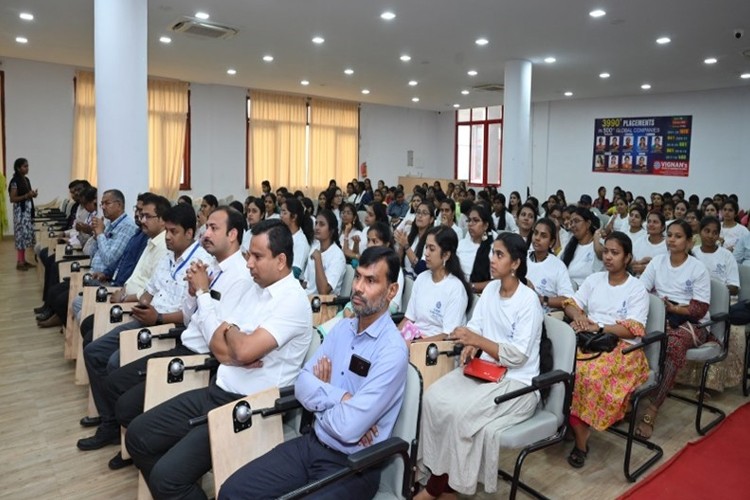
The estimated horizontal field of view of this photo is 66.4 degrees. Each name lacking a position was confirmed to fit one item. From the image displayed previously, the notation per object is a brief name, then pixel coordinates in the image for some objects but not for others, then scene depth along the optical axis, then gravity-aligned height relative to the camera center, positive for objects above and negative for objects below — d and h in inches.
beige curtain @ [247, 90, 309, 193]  547.8 +68.0
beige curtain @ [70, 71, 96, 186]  444.1 +60.3
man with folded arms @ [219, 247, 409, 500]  73.0 -24.7
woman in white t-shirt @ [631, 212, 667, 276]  193.9 -9.2
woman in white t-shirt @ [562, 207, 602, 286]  179.2 -10.6
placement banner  511.5 +68.0
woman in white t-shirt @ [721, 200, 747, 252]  241.0 -3.4
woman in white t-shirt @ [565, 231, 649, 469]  113.9 -25.1
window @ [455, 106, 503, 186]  660.1 +82.6
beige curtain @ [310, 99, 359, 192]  590.2 +74.7
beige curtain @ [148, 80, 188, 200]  485.1 +64.5
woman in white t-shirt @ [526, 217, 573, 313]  147.5 -14.4
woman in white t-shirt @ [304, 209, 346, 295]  165.6 -14.7
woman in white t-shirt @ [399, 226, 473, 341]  121.6 -17.3
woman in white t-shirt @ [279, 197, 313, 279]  183.6 -5.7
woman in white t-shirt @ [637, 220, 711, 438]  133.4 -19.9
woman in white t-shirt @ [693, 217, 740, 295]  167.9 -11.4
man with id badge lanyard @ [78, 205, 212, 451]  122.8 -22.6
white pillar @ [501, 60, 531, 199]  373.4 +60.1
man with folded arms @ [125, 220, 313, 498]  85.5 -22.6
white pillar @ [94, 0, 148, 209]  203.9 +41.0
